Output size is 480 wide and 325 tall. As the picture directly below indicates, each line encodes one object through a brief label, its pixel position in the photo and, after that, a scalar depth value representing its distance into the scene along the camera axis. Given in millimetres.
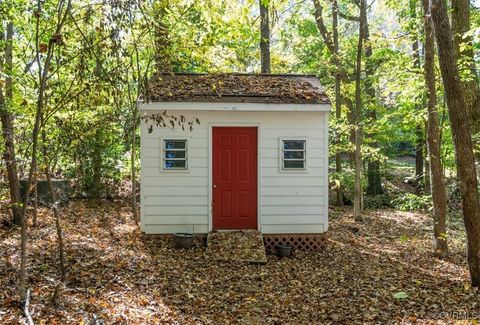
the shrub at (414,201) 9659
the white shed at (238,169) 9227
